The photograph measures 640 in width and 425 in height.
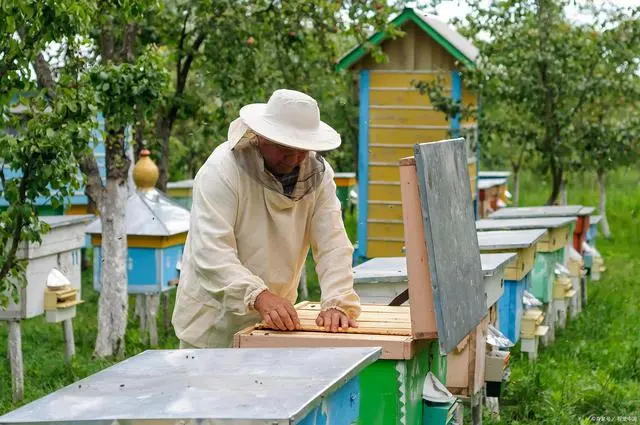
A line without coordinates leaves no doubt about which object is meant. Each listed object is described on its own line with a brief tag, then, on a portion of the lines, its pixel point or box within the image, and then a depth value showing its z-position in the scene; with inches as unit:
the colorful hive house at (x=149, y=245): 307.9
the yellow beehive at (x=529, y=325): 272.5
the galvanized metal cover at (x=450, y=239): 137.2
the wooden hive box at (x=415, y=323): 134.3
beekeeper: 143.9
